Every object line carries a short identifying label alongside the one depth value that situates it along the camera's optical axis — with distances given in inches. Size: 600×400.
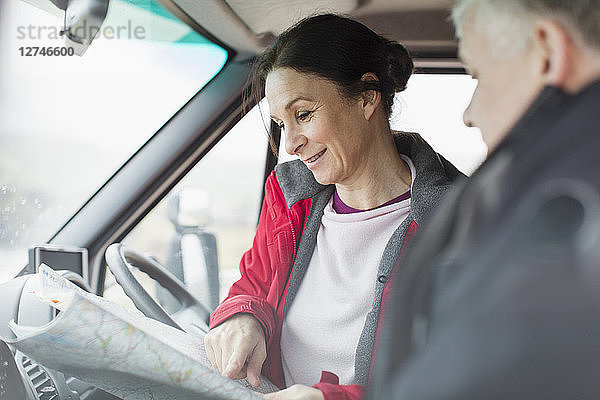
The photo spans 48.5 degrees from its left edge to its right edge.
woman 57.3
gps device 61.8
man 18.7
